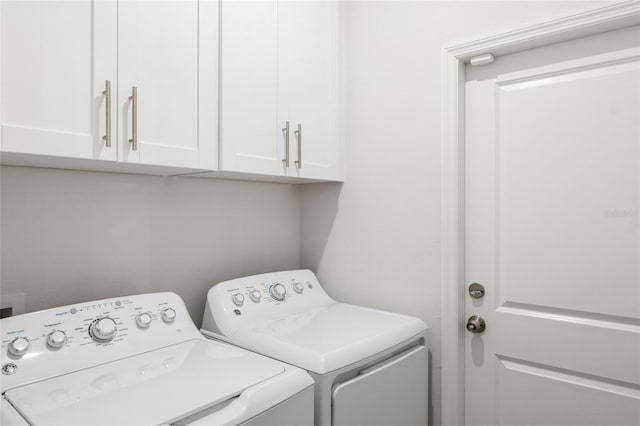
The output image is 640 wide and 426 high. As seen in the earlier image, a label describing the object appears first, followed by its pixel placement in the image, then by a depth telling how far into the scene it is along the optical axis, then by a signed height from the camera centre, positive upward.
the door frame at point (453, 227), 1.66 -0.04
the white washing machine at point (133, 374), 0.92 -0.41
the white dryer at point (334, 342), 1.24 -0.41
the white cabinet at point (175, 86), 1.05 +0.41
